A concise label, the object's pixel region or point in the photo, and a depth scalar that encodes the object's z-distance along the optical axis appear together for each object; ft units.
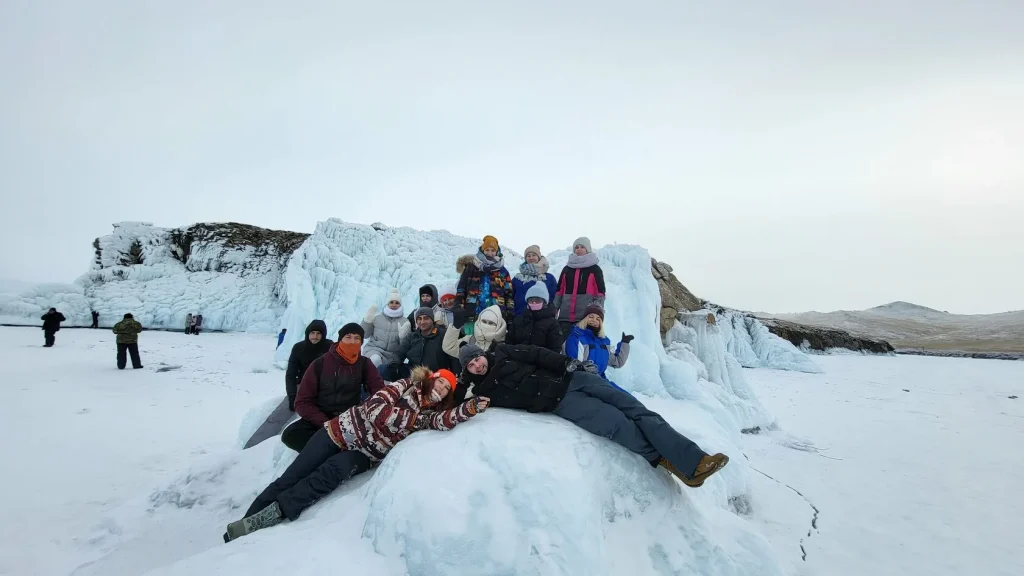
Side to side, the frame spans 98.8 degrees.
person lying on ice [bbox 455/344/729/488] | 10.33
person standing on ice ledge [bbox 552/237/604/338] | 17.85
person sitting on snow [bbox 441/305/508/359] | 13.78
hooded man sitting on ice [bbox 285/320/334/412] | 16.89
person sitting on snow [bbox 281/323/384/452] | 12.98
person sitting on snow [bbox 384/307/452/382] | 16.74
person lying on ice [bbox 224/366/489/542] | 10.46
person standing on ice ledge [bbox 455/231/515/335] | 17.30
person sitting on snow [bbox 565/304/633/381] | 15.01
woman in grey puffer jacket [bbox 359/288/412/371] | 18.19
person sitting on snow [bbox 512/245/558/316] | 17.69
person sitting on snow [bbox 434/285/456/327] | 17.90
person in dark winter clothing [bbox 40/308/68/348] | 42.04
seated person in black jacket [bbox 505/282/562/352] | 14.32
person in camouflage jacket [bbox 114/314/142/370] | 35.73
